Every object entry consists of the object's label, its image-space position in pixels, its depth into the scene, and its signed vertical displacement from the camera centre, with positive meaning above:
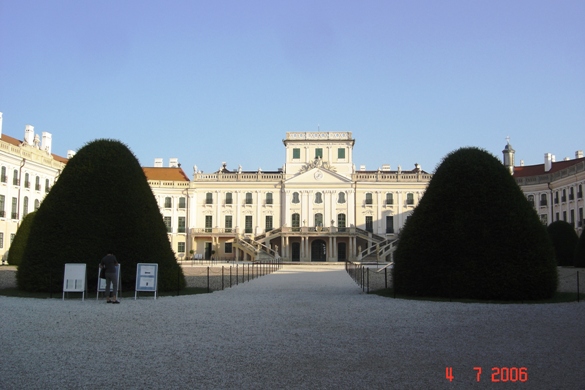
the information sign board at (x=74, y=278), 18.16 -0.90
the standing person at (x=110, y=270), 17.66 -0.63
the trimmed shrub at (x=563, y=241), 46.22 +0.72
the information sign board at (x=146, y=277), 18.67 -0.89
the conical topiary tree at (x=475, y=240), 17.78 +0.31
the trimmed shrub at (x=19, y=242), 45.22 +0.60
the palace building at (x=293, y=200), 73.12 +6.38
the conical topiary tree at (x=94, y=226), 19.55 +0.80
